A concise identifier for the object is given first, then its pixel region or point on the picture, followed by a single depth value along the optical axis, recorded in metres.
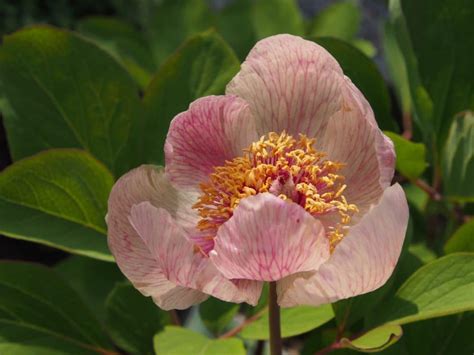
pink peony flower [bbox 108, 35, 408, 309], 0.46
